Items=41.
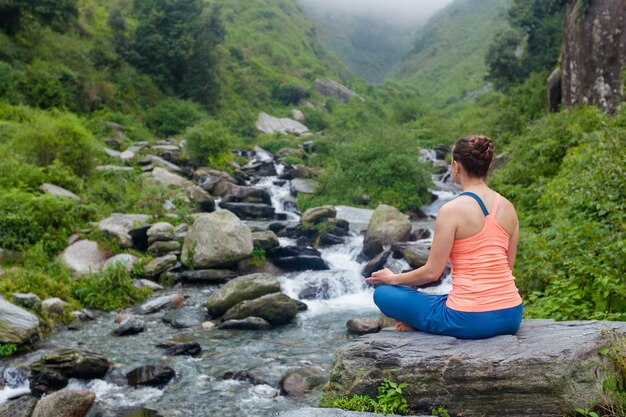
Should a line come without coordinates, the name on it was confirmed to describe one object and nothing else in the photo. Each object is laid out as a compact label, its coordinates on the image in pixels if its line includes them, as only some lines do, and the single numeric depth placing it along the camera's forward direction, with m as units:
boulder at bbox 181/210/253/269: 15.30
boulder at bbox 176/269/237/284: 14.88
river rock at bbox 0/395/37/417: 7.54
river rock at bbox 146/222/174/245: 16.27
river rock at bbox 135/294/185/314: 12.84
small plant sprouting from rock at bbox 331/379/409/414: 4.45
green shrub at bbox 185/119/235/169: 28.98
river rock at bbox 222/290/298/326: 12.31
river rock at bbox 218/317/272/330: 11.98
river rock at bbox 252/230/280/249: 16.61
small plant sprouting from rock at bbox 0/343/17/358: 9.73
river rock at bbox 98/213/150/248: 15.77
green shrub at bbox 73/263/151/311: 12.97
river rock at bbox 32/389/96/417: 7.66
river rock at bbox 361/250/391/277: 15.71
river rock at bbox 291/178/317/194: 26.20
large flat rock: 4.11
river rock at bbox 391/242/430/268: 15.49
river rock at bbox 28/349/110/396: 8.83
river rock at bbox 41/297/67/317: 11.65
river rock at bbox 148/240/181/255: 15.92
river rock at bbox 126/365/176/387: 9.07
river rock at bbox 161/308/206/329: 12.10
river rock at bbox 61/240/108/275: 14.10
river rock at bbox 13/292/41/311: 11.33
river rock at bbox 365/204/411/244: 17.42
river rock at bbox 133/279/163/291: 14.16
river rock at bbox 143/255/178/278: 14.82
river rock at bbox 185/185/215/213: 22.02
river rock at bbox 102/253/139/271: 14.24
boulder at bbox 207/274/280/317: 12.64
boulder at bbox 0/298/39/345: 9.94
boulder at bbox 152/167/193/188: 23.38
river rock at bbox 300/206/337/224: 19.83
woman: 4.36
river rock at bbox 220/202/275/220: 22.41
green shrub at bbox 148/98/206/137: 37.41
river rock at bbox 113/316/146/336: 11.41
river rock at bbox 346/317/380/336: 11.48
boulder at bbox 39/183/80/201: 16.52
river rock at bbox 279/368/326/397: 8.74
